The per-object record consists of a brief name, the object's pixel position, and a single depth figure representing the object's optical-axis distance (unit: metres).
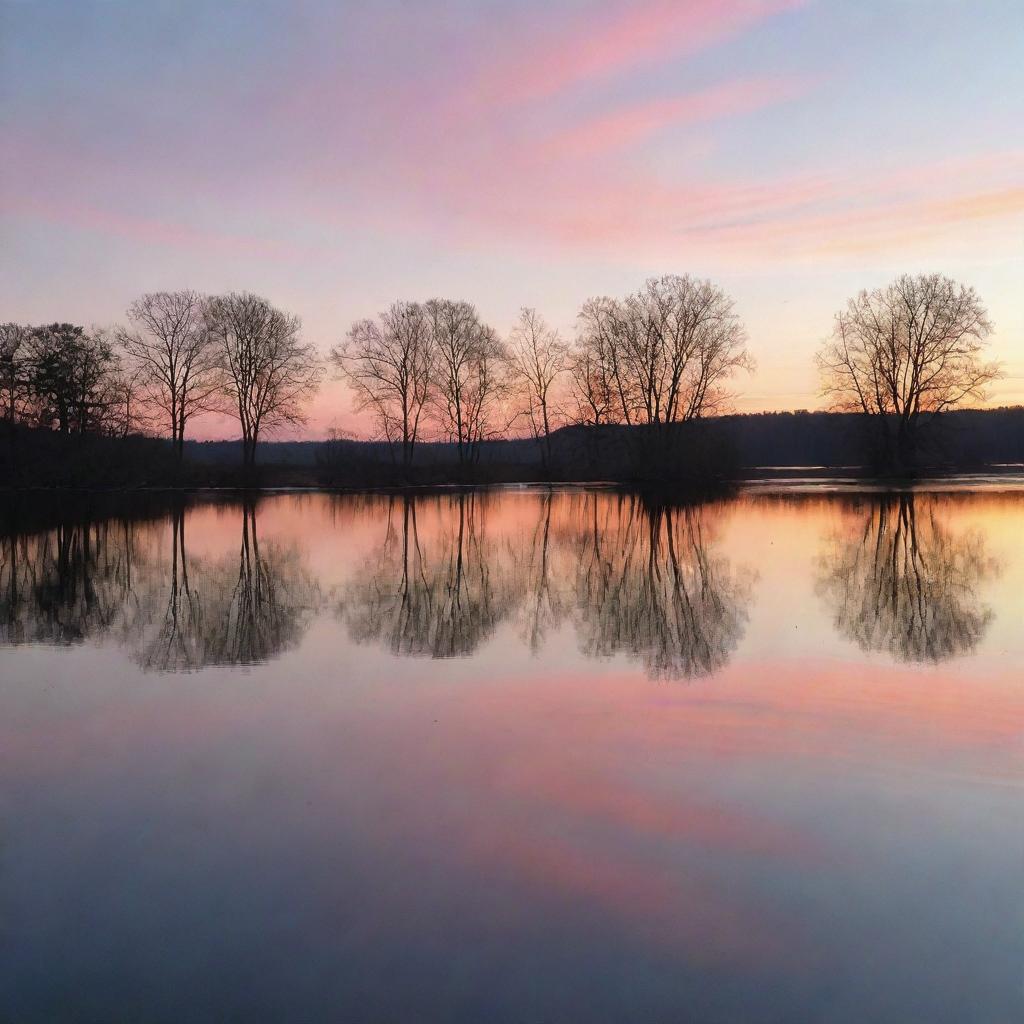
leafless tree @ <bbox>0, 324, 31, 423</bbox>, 48.47
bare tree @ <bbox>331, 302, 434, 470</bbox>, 55.84
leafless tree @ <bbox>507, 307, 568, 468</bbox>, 61.09
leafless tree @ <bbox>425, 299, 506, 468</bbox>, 56.59
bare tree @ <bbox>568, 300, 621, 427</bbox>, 54.56
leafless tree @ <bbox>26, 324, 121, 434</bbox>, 49.41
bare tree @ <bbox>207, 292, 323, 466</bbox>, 51.81
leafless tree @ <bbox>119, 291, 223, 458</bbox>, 51.34
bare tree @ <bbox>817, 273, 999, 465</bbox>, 51.56
